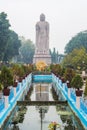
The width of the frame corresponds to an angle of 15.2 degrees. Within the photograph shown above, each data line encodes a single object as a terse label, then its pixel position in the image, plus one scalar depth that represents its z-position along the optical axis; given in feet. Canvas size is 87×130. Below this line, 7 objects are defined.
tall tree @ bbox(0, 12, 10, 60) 157.96
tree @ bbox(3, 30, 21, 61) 177.54
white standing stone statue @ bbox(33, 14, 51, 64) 192.75
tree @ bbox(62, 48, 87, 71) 132.36
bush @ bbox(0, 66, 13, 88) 63.62
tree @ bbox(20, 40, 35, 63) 289.53
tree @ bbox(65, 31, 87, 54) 231.28
